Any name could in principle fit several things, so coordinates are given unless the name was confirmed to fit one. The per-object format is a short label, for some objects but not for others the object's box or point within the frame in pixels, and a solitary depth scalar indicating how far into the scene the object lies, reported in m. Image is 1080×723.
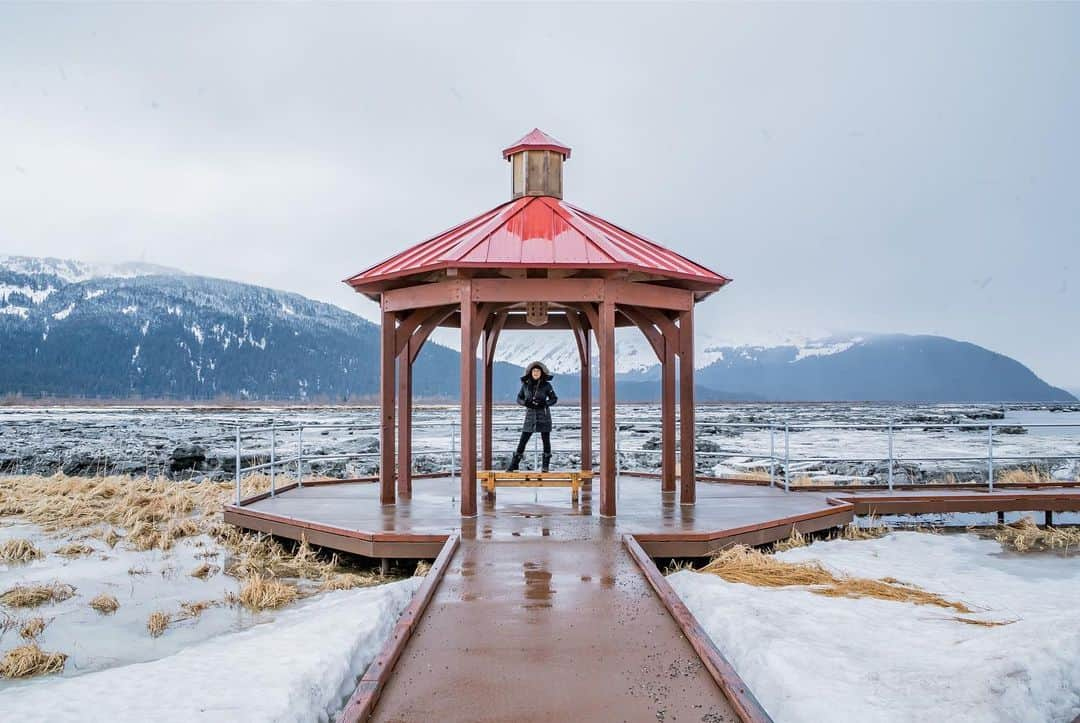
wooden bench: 9.90
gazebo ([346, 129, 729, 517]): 9.23
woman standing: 11.54
